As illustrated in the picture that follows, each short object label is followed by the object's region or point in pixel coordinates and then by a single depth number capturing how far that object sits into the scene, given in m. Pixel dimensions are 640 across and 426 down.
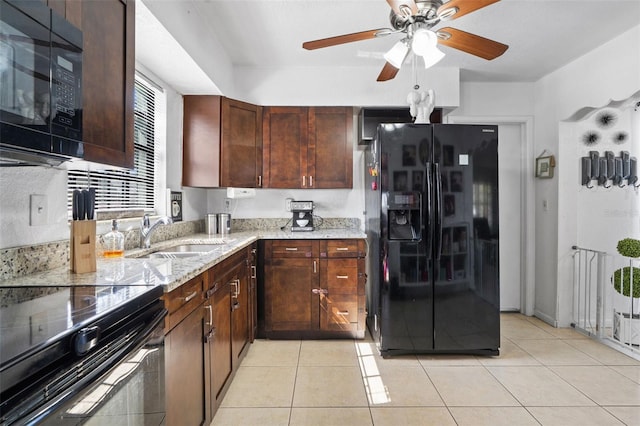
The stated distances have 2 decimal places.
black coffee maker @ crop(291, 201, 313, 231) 3.46
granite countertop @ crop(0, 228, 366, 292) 1.28
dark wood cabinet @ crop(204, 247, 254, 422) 1.81
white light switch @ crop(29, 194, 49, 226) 1.46
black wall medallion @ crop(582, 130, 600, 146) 3.34
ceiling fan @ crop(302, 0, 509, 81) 1.65
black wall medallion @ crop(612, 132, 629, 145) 3.24
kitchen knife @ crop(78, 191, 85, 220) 1.49
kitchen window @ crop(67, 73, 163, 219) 2.07
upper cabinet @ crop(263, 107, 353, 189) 3.42
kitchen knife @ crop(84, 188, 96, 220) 1.52
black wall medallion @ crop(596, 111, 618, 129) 3.26
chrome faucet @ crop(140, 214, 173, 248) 2.13
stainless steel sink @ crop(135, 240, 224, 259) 2.15
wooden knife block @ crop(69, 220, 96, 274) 1.44
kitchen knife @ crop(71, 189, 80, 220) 1.49
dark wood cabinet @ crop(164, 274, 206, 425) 1.33
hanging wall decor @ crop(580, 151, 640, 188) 3.21
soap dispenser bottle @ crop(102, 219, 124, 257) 1.80
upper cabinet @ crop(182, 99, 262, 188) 3.08
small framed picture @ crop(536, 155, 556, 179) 3.46
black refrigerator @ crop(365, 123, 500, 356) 2.68
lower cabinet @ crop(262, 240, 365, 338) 3.05
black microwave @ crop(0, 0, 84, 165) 0.87
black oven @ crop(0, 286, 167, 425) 0.64
